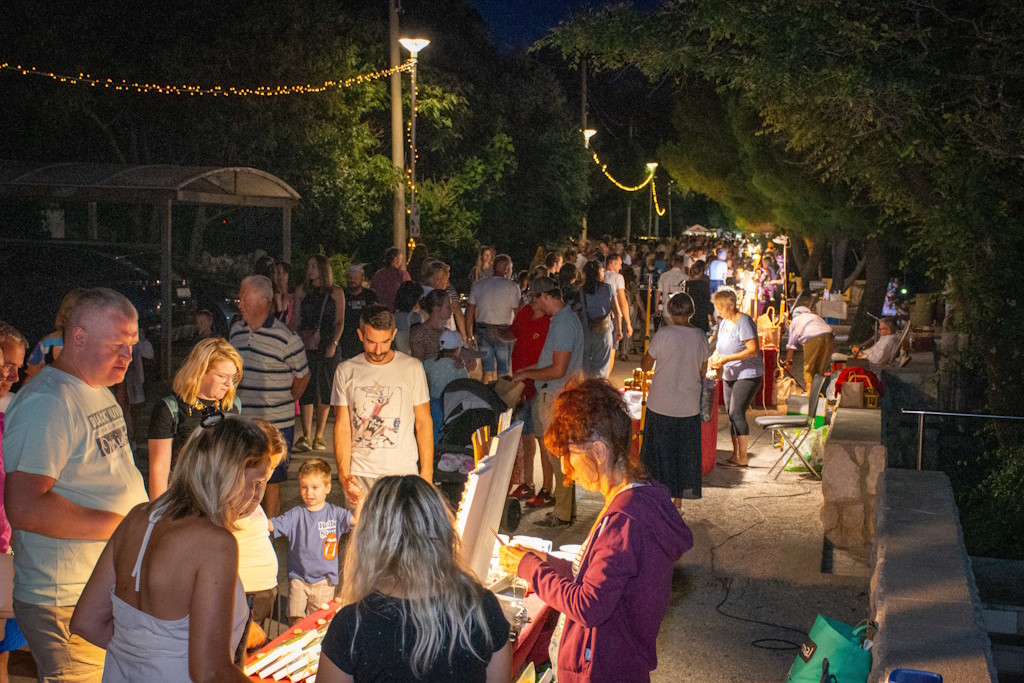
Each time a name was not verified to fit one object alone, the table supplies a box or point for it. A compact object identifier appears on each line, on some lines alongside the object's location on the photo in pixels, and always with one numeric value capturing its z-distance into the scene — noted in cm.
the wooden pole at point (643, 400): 884
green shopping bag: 441
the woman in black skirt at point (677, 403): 827
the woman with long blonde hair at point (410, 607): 269
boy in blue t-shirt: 560
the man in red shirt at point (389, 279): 1248
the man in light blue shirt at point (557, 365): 834
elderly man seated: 1441
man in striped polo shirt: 709
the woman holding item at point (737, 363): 1052
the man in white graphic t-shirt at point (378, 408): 619
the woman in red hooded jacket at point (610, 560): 349
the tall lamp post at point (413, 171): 1689
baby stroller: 723
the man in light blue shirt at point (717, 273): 2250
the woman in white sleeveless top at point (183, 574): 299
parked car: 1631
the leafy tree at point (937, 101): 868
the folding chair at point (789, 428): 1042
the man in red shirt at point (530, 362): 877
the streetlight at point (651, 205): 4687
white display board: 370
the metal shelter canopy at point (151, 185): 1366
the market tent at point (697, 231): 4661
